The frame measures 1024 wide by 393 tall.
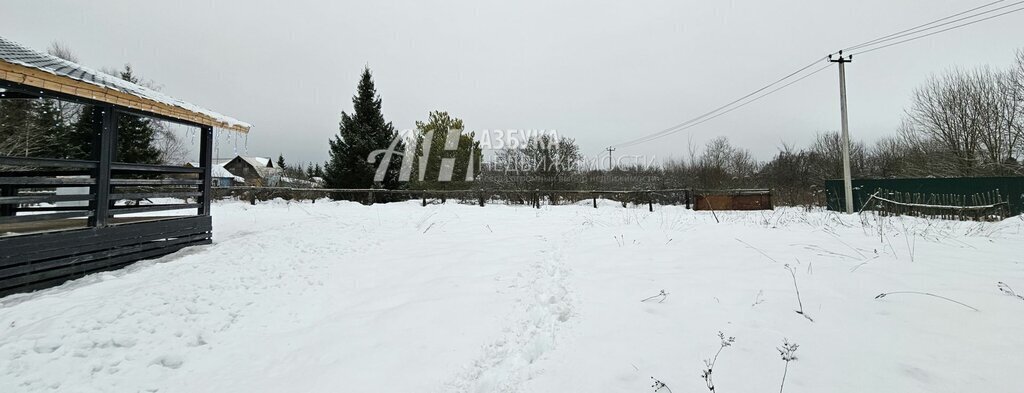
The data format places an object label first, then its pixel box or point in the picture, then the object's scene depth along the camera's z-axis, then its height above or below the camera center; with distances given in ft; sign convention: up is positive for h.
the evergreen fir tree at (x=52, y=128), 48.88 +11.29
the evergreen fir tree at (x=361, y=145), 64.03 +10.85
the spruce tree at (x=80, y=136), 51.44 +10.77
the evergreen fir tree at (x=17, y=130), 44.06 +10.13
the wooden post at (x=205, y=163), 20.89 +2.65
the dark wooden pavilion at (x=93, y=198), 12.12 +0.52
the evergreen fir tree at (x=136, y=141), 57.57 +11.14
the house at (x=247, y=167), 157.58 +19.22
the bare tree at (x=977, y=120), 44.57 +10.10
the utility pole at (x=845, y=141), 37.42 +6.17
